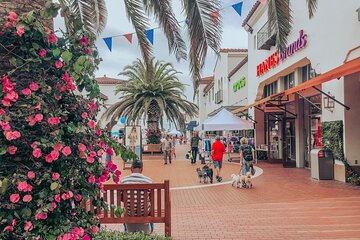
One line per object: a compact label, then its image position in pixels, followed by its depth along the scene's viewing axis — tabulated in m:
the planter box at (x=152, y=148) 28.81
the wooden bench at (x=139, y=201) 5.39
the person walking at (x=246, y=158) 12.46
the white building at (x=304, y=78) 11.82
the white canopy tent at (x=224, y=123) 18.72
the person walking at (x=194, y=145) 21.02
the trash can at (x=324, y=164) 12.47
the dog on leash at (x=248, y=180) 11.50
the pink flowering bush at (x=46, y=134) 2.92
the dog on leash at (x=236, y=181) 11.71
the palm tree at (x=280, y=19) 6.12
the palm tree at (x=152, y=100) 29.44
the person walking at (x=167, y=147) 21.52
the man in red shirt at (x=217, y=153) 13.66
